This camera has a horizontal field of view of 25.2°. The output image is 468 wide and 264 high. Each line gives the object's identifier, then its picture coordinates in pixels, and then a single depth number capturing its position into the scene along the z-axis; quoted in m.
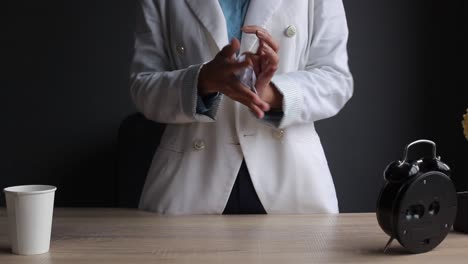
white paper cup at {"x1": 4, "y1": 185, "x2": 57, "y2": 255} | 1.36
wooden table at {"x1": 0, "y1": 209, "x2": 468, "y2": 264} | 1.36
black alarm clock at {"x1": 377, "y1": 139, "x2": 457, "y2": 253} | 1.38
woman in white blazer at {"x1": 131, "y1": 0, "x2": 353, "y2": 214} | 1.72
